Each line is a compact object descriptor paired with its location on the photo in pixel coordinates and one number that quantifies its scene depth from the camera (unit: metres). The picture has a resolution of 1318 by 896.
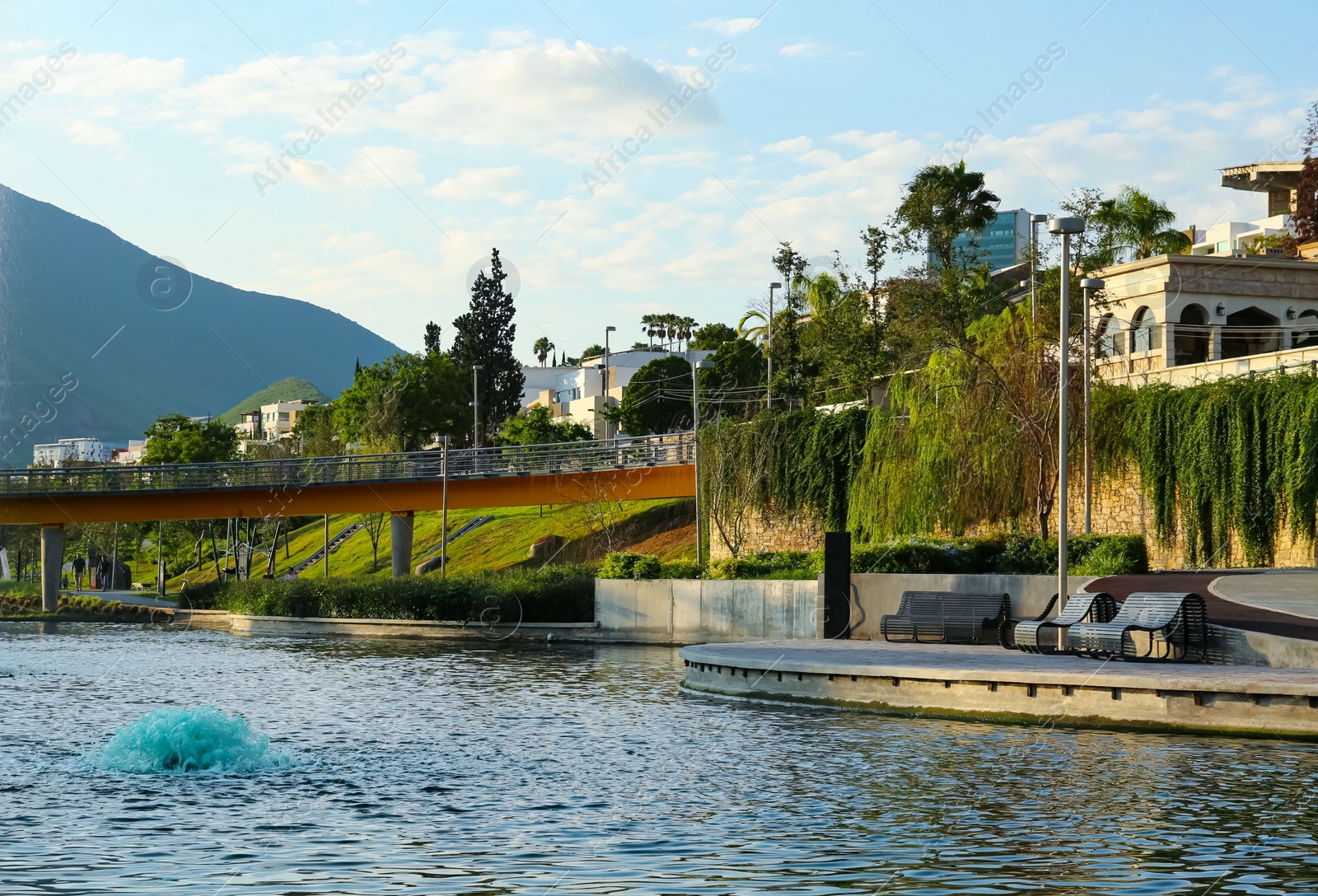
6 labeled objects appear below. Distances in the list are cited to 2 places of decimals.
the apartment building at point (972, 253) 61.62
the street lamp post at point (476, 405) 93.38
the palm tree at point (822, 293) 78.25
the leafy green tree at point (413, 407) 96.56
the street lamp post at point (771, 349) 63.59
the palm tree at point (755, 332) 94.12
